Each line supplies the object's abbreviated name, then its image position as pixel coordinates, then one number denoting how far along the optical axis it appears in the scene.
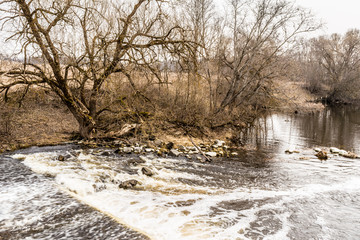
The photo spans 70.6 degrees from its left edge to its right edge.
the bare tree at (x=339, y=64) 35.78
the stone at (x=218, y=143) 10.77
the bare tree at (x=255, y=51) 15.56
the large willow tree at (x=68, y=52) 7.30
